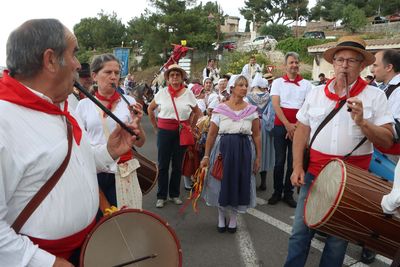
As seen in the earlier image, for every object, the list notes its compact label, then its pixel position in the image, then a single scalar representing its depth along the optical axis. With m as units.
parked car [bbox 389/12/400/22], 43.38
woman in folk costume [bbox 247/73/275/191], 5.73
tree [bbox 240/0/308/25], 60.56
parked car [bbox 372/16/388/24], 43.31
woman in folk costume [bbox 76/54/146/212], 3.13
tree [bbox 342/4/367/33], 40.56
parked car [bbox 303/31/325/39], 39.81
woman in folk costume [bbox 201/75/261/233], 4.04
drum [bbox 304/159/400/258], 2.21
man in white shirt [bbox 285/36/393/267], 2.64
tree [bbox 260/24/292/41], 49.38
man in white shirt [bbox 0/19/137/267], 1.38
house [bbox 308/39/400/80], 18.88
